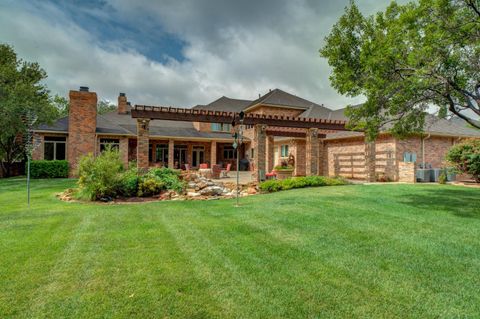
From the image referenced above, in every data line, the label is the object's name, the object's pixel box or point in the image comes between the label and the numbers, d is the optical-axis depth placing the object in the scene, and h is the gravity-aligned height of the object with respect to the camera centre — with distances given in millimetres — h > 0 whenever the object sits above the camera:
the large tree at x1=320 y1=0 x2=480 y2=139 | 7055 +2862
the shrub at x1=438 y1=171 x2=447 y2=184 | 15320 -701
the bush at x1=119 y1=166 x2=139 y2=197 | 11000 -835
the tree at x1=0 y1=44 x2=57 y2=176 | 18312 +4018
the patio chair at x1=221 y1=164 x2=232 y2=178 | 20194 -646
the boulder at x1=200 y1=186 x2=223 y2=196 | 11895 -1145
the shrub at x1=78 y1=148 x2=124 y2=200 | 10156 -427
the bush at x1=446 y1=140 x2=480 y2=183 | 14227 +420
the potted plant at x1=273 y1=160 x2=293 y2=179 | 16833 -457
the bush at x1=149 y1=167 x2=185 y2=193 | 11906 -624
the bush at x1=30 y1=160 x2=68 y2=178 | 19469 -406
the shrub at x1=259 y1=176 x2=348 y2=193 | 12881 -881
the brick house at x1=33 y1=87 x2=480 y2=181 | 17406 +1716
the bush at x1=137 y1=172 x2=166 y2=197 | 11203 -903
